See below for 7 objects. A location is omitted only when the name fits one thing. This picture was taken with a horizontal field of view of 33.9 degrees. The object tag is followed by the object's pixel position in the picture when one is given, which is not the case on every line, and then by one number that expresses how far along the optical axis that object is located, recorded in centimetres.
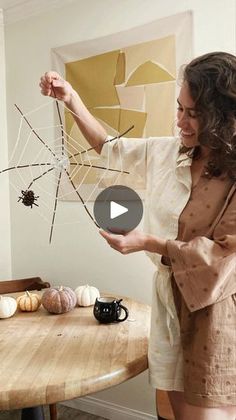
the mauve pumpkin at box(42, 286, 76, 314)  150
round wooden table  95
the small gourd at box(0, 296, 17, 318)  147
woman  89
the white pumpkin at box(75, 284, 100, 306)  160
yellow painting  176
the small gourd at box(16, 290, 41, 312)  154
